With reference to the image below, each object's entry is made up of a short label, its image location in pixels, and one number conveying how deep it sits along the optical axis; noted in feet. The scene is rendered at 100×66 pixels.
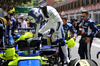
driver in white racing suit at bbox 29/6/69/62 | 26.73
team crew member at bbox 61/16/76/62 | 34.80
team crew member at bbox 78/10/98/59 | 32.08
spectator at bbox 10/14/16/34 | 50.23
